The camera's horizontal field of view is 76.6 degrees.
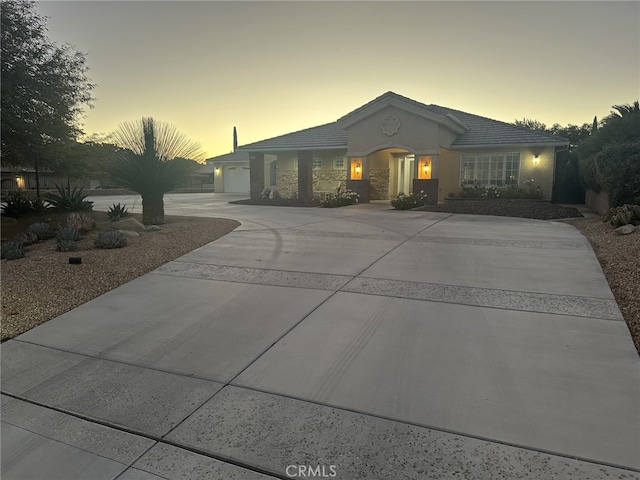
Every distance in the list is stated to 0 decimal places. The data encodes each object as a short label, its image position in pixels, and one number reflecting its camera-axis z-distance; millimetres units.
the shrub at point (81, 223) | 9855
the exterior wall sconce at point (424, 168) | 19172
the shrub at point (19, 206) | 12047
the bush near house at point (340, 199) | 19047
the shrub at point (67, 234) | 8438
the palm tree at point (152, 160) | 11086
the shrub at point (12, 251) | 7875
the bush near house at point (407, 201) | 17125
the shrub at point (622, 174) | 10812
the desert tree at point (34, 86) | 9211
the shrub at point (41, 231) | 9633
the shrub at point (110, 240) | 8359
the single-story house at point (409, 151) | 19266
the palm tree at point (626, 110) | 15688
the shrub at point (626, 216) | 8844
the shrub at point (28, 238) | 9281
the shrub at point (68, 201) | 12815
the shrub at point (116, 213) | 12073
